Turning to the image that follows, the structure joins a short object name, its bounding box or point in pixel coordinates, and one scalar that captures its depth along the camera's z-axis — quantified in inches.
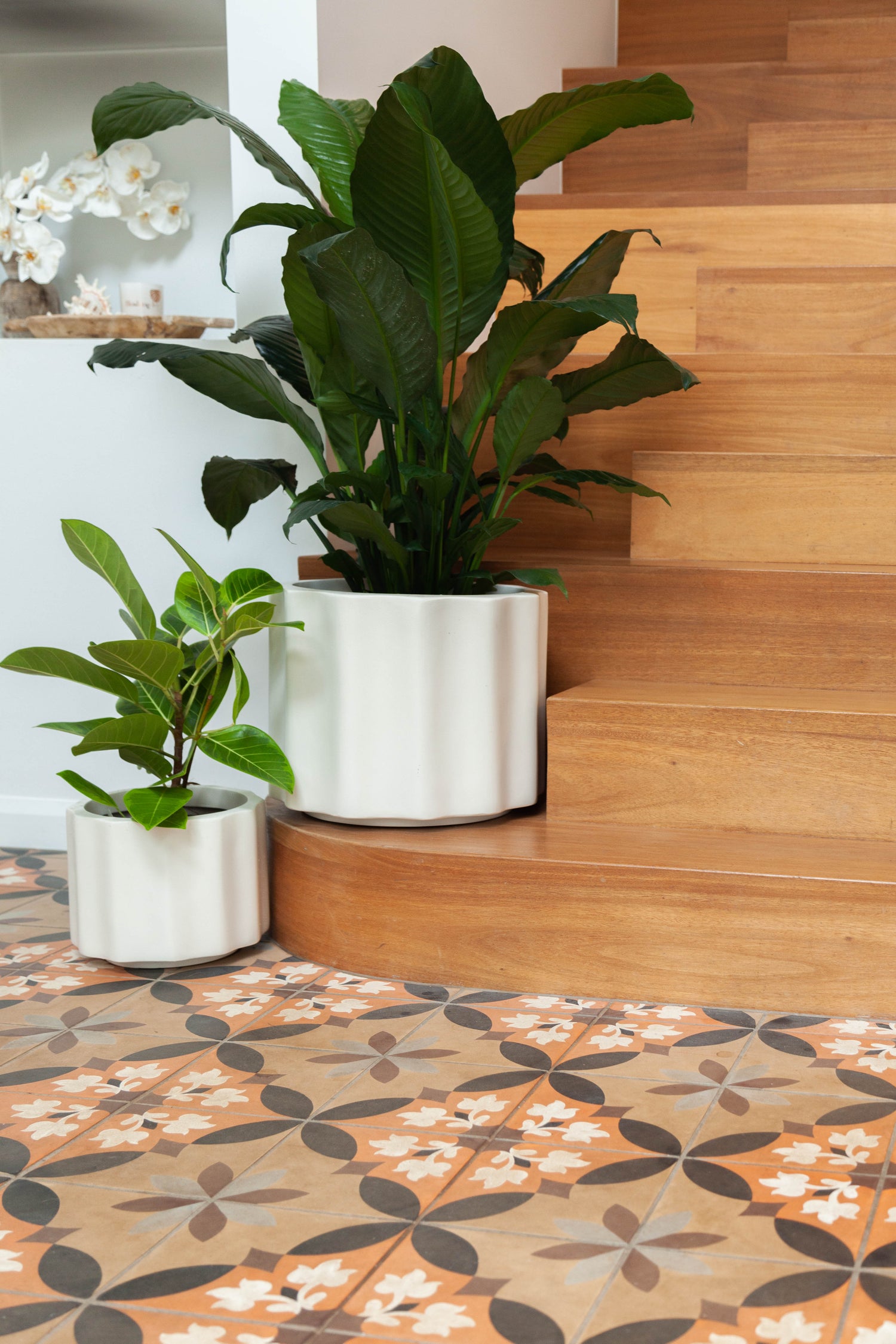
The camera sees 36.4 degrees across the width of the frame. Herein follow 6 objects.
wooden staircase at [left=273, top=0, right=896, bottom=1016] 67.1
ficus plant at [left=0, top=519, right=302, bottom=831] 69.6
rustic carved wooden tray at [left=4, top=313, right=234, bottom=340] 94.1
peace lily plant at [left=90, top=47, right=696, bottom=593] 65.3
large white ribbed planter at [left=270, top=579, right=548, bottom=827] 71.9
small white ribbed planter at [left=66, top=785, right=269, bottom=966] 71.7
